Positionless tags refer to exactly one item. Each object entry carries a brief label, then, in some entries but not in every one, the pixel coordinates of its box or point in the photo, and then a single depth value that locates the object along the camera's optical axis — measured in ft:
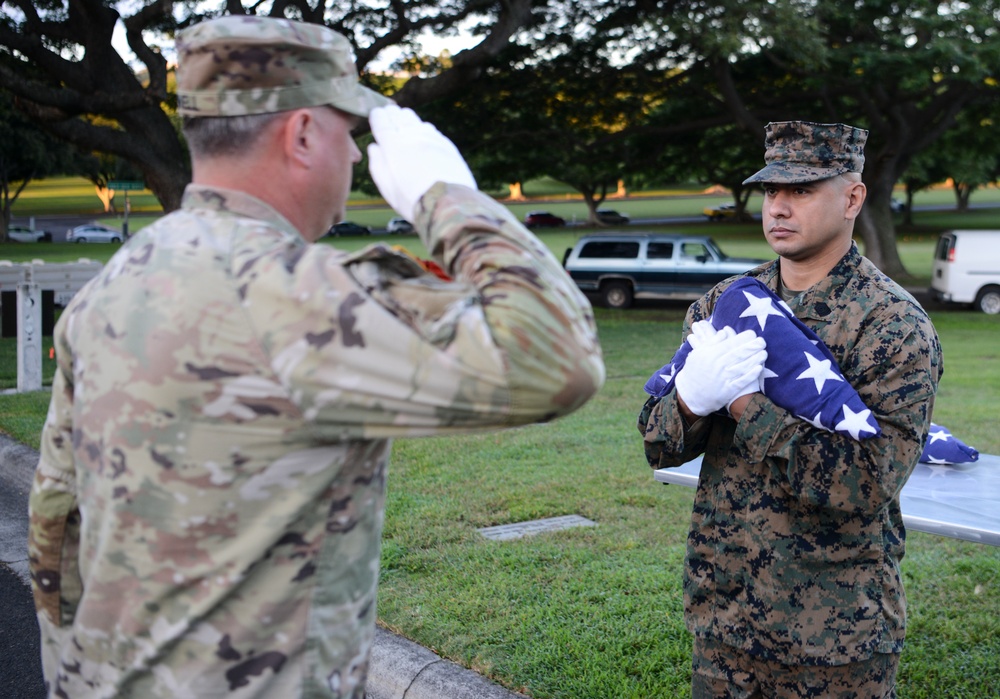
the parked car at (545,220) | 225.76
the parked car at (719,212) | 239.50
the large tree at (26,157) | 156.25
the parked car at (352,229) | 212.02
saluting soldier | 4.51
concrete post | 30.81
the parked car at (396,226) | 211.37
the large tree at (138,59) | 41.93
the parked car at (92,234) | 192.39
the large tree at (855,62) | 52.24
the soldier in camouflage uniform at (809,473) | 7.54
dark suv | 78.12
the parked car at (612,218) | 231.09
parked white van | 69.62
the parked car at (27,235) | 190.39
